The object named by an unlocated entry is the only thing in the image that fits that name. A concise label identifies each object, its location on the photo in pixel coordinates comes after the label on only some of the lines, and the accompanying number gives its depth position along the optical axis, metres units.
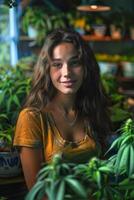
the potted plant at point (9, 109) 1.55
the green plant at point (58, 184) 0.79
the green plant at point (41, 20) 4.32
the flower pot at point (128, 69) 4.79
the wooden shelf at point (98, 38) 4.77
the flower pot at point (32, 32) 4.39
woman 1.49
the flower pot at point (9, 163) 1.54
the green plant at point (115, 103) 2.11
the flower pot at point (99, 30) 4.75
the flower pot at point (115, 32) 4.75
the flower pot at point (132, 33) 4.78
